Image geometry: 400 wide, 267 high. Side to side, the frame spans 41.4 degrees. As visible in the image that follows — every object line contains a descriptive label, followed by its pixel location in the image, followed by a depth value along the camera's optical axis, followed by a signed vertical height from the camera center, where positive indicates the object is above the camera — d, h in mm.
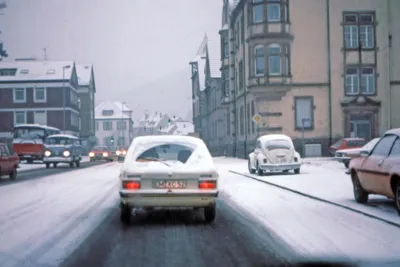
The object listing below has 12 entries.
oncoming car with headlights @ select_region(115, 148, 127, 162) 50134 -1588
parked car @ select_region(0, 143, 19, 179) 21186 -1090
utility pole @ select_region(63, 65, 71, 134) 69025 +4857
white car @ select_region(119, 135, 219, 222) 9125 -889
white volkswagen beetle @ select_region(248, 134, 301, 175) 21859 -1016
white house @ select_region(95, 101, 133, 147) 118500 +2677
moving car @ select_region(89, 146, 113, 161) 49125 -1854
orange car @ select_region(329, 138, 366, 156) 30141 -725
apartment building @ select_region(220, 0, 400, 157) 37469 +4636
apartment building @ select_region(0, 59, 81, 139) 71625 +4838
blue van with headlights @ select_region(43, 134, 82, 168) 32969 -962
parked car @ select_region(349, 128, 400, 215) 9891 -813
